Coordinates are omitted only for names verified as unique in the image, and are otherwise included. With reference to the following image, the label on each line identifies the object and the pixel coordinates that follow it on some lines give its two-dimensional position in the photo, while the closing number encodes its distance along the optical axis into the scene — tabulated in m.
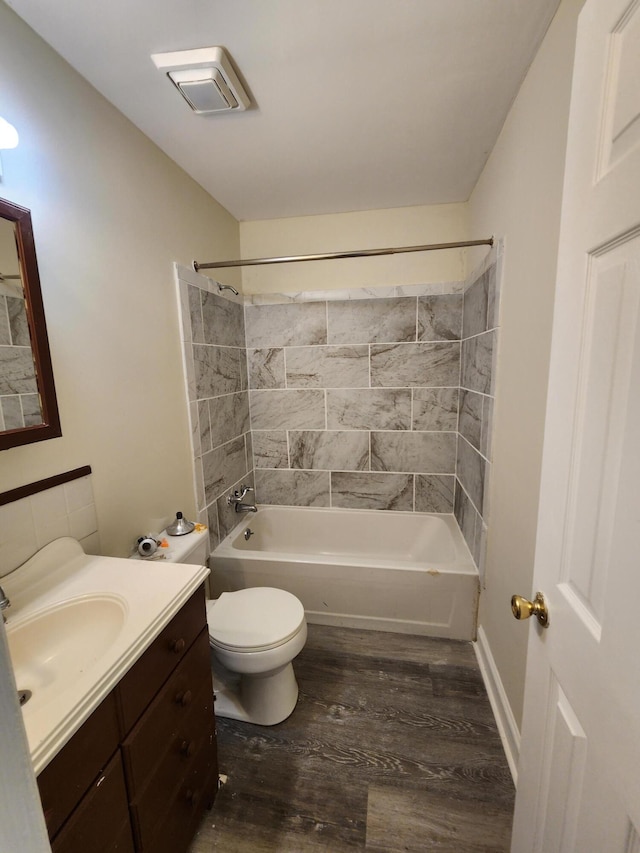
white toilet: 1.41
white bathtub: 1.95
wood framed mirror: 1.00
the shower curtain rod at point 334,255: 1.73
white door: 0.48
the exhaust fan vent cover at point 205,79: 1.15
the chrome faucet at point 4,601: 0.92
